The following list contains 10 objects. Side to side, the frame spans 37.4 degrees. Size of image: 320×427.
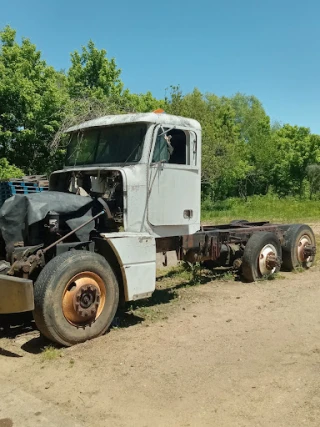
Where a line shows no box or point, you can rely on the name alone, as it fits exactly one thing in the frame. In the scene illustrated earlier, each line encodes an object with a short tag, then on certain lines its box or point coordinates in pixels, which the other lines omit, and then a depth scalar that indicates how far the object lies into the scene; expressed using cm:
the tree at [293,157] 4450
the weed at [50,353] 504
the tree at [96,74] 2895
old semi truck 530
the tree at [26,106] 1961
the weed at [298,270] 981
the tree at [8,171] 1872
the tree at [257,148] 4597
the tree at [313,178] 4434
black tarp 567
